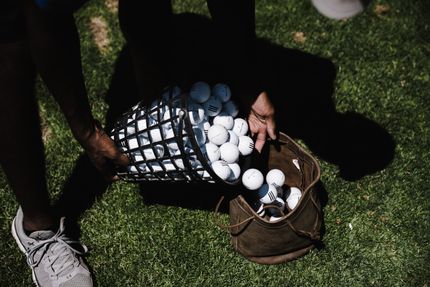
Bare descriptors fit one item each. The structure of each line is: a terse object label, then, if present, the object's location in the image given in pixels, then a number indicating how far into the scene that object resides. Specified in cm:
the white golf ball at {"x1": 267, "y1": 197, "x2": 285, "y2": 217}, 281
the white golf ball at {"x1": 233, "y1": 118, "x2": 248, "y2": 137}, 262
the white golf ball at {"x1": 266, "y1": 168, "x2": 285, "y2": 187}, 281
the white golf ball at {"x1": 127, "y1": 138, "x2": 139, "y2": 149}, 249
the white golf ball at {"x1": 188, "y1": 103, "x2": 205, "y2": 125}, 245
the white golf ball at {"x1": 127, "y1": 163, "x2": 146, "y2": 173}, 251
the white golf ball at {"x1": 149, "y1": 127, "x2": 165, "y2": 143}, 243
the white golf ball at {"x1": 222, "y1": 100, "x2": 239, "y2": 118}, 265
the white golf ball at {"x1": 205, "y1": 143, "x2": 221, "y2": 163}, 247
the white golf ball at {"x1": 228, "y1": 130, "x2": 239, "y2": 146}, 253
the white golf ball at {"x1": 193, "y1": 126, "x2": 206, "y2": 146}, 245
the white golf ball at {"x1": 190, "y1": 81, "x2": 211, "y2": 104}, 255
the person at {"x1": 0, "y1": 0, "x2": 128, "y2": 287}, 194
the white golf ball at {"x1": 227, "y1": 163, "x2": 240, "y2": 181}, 251
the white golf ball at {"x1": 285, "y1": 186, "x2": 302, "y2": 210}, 281
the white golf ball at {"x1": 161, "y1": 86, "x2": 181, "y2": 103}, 245
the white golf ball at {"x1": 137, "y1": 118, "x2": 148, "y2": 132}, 249
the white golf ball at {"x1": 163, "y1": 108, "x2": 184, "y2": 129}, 228
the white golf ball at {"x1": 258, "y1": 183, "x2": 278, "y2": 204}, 273
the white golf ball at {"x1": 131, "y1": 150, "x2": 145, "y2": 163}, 248
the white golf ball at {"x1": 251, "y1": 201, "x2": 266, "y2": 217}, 278
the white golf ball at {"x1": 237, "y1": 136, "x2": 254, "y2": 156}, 258
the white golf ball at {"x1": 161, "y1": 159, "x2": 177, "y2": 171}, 243
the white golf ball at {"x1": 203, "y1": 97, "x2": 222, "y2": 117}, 257
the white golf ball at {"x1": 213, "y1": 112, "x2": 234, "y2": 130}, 258
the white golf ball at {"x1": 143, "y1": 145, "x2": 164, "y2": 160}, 240
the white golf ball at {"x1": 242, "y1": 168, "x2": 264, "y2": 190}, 263
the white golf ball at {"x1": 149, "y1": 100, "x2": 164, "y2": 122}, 239
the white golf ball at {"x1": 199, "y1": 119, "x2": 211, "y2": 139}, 252
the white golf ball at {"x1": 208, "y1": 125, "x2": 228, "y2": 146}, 249
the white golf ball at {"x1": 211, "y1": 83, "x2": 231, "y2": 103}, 262
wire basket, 229
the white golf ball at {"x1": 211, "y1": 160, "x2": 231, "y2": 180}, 243
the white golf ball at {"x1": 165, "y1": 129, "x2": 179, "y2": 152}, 233
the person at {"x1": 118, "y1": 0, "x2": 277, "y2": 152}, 252
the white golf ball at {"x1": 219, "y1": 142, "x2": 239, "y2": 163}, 249
